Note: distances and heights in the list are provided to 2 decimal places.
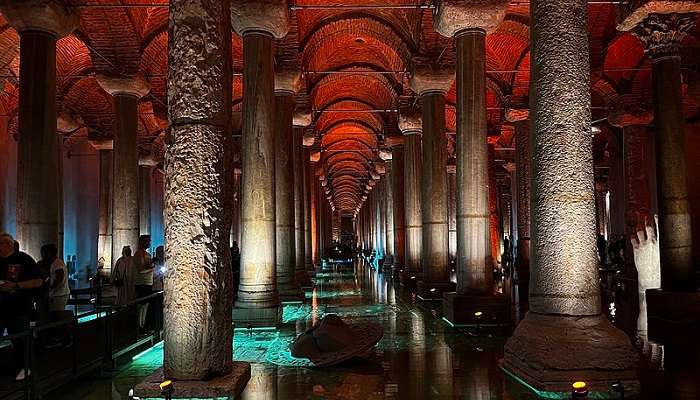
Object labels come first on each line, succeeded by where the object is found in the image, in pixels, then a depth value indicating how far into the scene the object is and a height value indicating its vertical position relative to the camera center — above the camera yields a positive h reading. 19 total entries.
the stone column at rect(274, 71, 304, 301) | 13.32 +0.89
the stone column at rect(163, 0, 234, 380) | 5.21 +0.42
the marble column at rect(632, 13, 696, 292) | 10.88 +1.70
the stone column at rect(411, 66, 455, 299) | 13.27 +1.39
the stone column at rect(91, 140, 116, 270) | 19.75 +1.73
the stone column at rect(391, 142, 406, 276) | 21.44 +0.82
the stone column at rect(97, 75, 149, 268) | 13.69 +1.99
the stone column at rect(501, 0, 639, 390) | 5.52 +0.01
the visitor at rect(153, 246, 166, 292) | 13.11 -0.77
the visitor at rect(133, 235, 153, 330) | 9.48 -0.45
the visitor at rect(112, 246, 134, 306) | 9.38 -0.53
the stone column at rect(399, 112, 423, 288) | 17.45 +1.44
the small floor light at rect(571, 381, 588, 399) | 4.54 -1.23
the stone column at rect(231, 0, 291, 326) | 10.07 +1.03
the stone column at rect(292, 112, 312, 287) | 18.14 +1.58
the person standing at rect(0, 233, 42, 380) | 6.60 -0.46
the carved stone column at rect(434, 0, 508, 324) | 9.84 +1.01
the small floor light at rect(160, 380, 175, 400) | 4.75 -1.20
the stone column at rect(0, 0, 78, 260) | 10.02 +2.15
